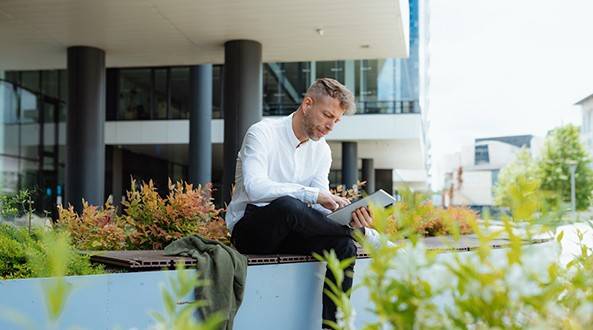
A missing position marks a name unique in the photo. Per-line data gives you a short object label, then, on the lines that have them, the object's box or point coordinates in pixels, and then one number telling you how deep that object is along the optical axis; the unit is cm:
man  389
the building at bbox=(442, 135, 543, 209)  11569
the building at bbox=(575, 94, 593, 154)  5169
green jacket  331
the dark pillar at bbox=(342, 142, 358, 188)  2394
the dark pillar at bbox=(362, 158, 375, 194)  3212
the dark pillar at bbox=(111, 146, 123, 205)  2638
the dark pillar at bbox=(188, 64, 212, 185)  1938
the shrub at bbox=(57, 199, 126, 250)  526
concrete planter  296
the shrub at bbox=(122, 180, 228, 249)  524
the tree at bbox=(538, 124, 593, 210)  4678
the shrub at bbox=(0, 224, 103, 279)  332
